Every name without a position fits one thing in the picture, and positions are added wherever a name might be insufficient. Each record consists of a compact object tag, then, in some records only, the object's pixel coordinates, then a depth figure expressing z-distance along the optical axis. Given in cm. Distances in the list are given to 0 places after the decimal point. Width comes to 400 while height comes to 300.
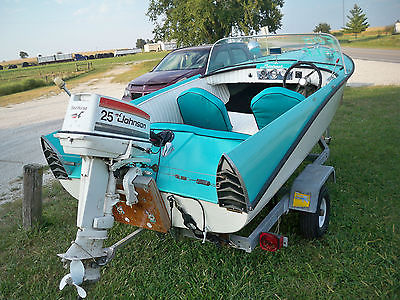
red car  746
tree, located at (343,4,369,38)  5725
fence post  349
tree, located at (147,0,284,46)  1649
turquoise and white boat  198
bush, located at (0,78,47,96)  1898
